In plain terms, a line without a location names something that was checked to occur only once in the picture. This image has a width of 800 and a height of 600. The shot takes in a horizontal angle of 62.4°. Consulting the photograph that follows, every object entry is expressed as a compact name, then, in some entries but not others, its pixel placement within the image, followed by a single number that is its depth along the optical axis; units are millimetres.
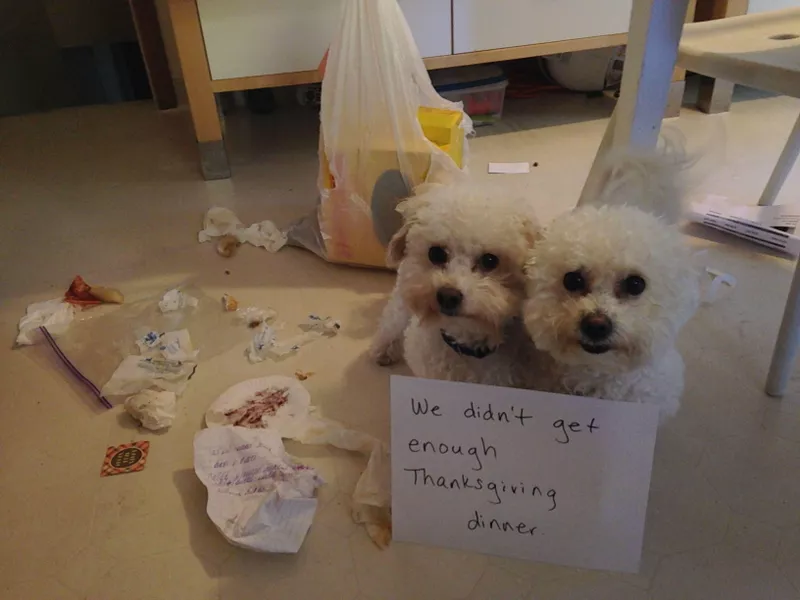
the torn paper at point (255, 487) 731
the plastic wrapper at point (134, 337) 1012
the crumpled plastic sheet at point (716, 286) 1102
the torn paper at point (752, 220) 1219
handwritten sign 670
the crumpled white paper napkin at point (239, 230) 1363
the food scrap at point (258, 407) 902
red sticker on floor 856
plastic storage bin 1817
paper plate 906
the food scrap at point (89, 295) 1198
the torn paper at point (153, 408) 907
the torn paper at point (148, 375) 978
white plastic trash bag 1140
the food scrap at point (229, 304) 1159
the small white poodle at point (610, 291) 655
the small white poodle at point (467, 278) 743
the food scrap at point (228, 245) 1333
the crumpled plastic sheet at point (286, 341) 1048
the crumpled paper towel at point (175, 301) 1165
